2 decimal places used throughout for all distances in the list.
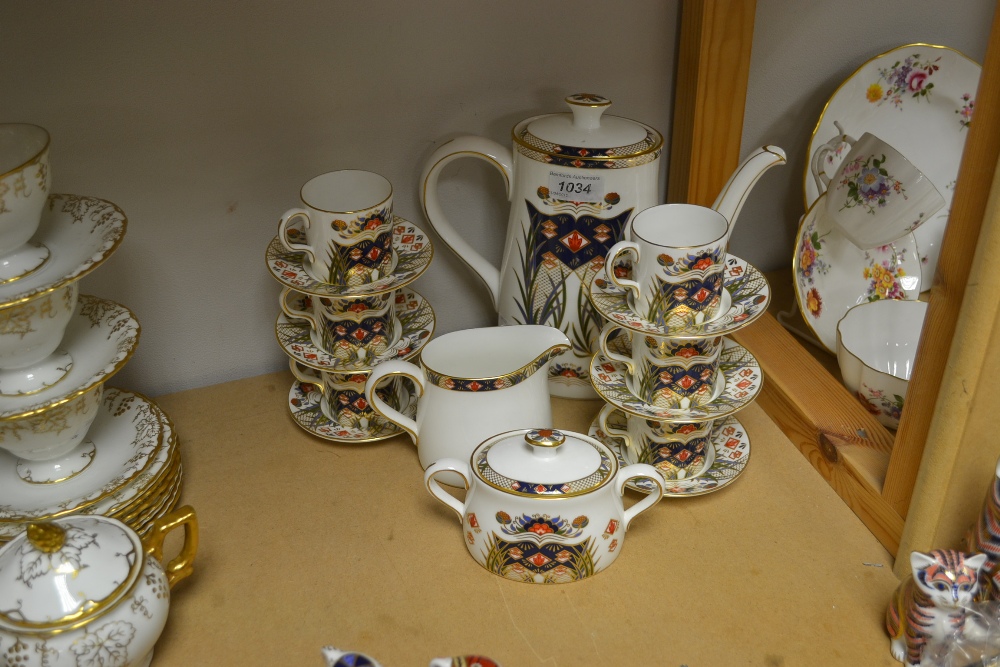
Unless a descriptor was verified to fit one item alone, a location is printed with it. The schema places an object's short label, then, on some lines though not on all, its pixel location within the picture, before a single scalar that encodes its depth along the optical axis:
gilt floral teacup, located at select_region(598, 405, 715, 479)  0.84
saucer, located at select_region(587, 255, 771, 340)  0.78
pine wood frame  0.65
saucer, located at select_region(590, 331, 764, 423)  0.81
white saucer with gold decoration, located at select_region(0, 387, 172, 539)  0.77
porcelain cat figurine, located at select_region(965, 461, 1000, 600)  0.66
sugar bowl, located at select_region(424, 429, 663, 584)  0.73
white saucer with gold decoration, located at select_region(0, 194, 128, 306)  0.69
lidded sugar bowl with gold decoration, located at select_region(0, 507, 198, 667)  0.62
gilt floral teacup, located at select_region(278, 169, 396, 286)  0.83
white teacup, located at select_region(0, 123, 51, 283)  0.66
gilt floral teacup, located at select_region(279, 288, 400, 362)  0.88
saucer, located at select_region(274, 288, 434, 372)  0.89
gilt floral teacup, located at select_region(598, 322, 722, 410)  0.80
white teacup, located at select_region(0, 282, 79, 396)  0.71
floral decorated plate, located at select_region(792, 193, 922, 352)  1.04
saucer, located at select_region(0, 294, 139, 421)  0.74
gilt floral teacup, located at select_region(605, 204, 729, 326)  0.76
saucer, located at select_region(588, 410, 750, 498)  0.84
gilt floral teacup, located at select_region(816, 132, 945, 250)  0.95
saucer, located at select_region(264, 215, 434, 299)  0.84
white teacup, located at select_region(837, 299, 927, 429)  1.02
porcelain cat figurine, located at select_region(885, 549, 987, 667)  0.65
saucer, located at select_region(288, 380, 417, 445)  0.92
